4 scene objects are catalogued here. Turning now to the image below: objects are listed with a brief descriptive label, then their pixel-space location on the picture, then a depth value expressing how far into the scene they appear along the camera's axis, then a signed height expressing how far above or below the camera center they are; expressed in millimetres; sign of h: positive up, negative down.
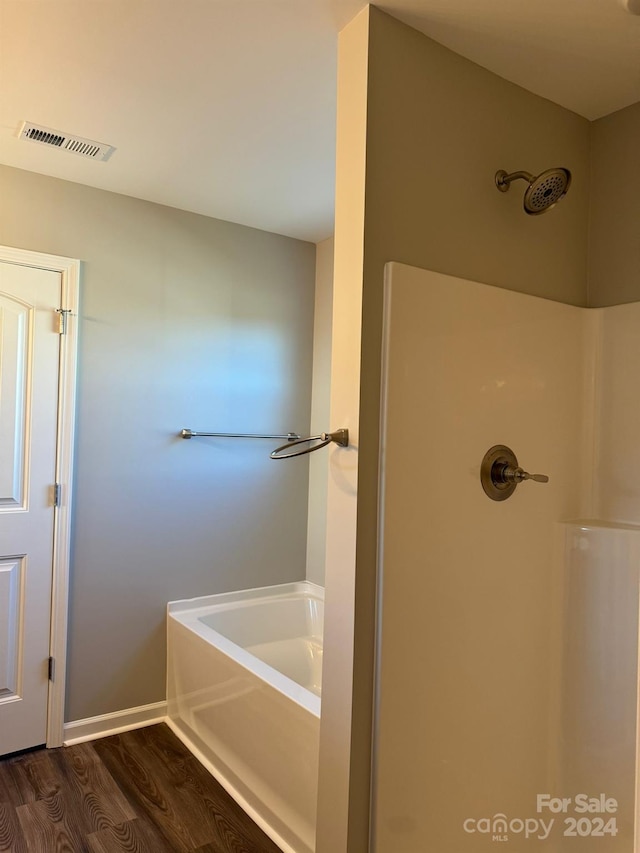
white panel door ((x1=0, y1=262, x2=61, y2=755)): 2338 -276
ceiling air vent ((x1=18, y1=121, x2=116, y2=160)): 2064 +1029
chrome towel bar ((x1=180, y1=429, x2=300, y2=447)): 2750 -35
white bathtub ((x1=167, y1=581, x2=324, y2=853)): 1809 -1032
